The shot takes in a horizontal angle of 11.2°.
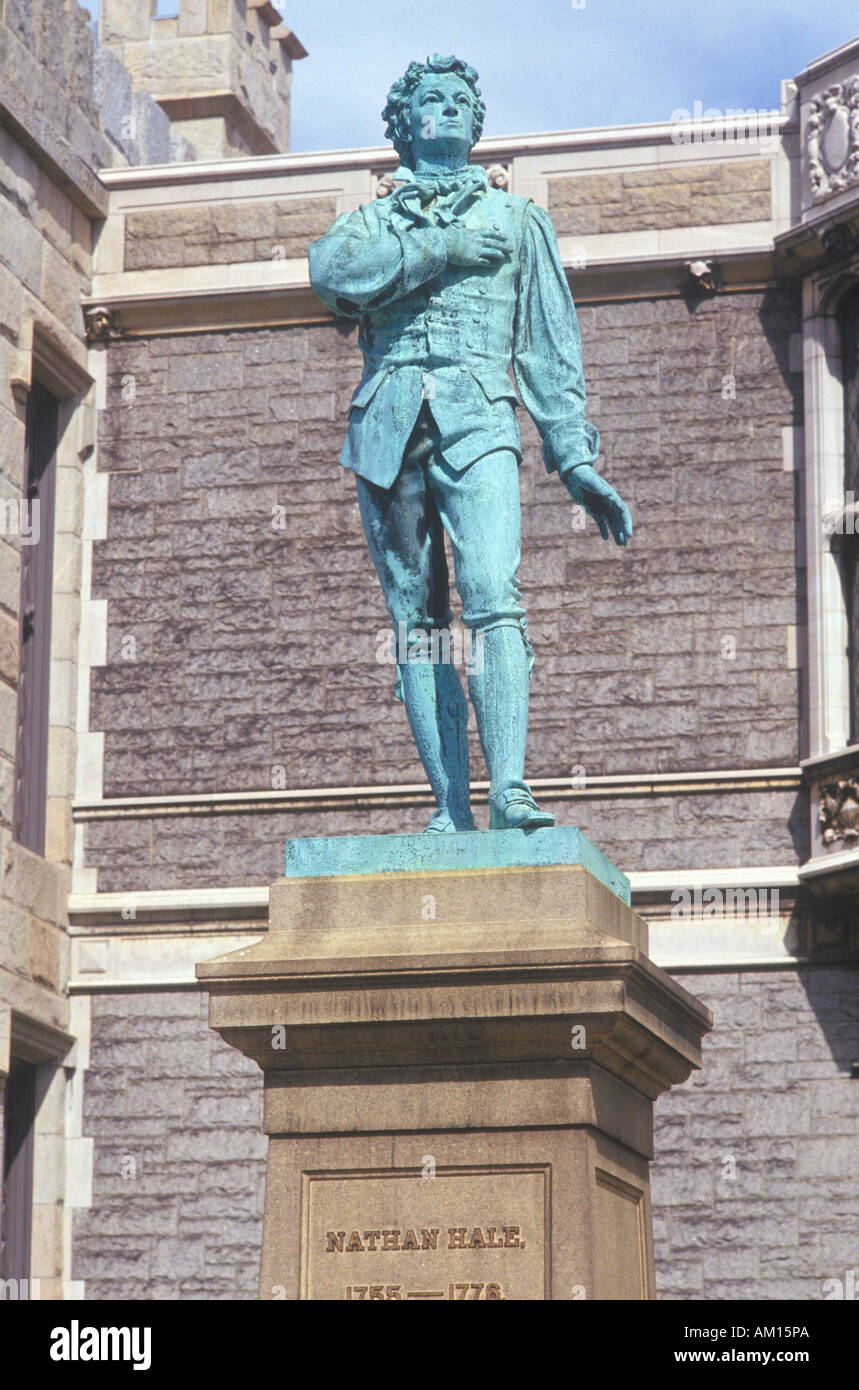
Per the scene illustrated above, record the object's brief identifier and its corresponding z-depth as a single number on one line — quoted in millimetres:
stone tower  35397
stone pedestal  13102
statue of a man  14721
